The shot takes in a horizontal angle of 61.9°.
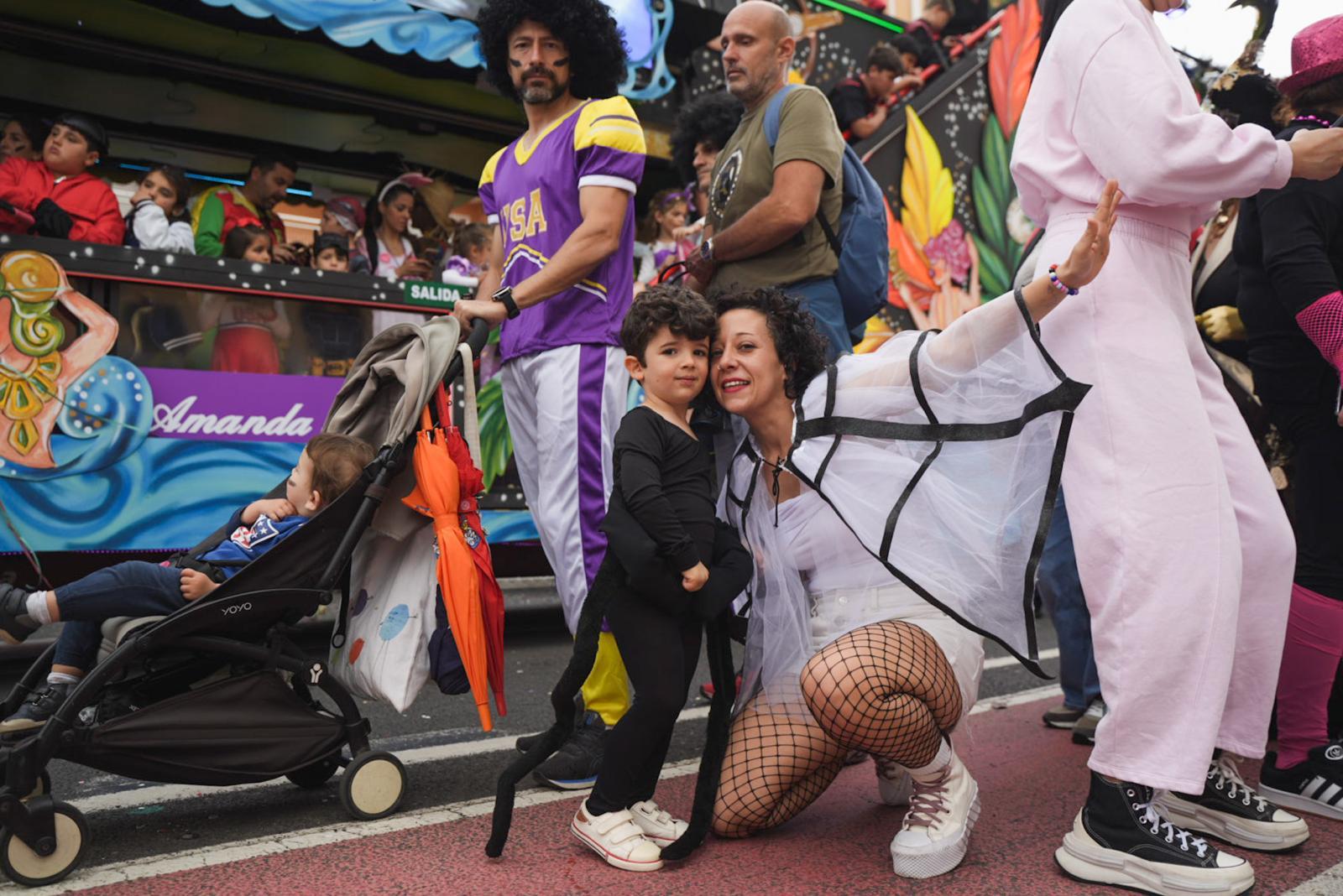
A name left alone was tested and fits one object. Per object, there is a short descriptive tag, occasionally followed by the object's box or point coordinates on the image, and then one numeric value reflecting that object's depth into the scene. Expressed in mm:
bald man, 3465
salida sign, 5863
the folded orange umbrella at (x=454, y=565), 2799
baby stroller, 2414
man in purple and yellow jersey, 3256
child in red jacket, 5027
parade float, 4793
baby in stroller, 2725
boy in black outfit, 2551
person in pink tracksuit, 2389
